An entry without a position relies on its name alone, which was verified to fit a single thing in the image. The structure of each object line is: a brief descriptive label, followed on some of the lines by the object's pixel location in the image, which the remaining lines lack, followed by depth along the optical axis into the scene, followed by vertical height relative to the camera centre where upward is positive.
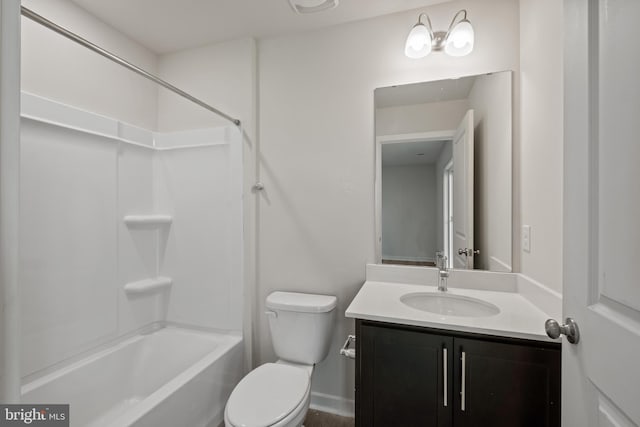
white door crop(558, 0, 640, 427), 0.56 +0.00
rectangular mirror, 1.55 +0.24
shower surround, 1.48 -0.17
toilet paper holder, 1.50 -0.72
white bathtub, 1.37 -0.93
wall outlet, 1.39 -0.12
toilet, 1.23 -0.83
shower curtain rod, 0.95 +0.68
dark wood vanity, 1.04 -0.63
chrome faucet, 1.54 -0.32
